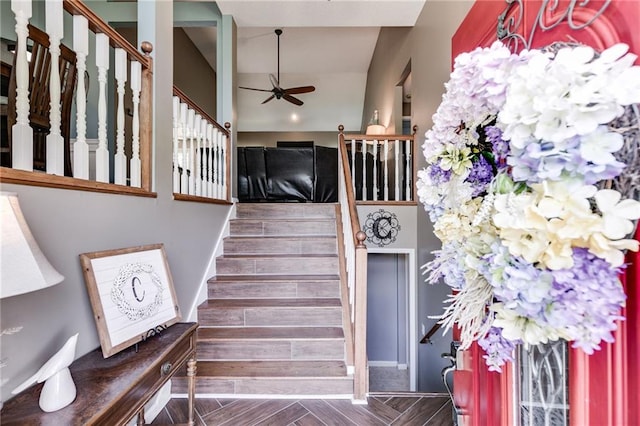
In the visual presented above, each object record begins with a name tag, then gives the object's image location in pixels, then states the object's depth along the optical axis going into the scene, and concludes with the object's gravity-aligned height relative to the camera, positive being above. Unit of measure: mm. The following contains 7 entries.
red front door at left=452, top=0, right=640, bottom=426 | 532 -147
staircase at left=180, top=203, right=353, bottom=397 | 2227 -825
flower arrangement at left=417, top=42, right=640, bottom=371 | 497 +33
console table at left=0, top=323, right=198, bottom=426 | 988 -618
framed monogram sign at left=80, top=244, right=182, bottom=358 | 1383 -384
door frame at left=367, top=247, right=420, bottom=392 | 3848 -1150
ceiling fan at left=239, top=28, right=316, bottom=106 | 6184 +2417
